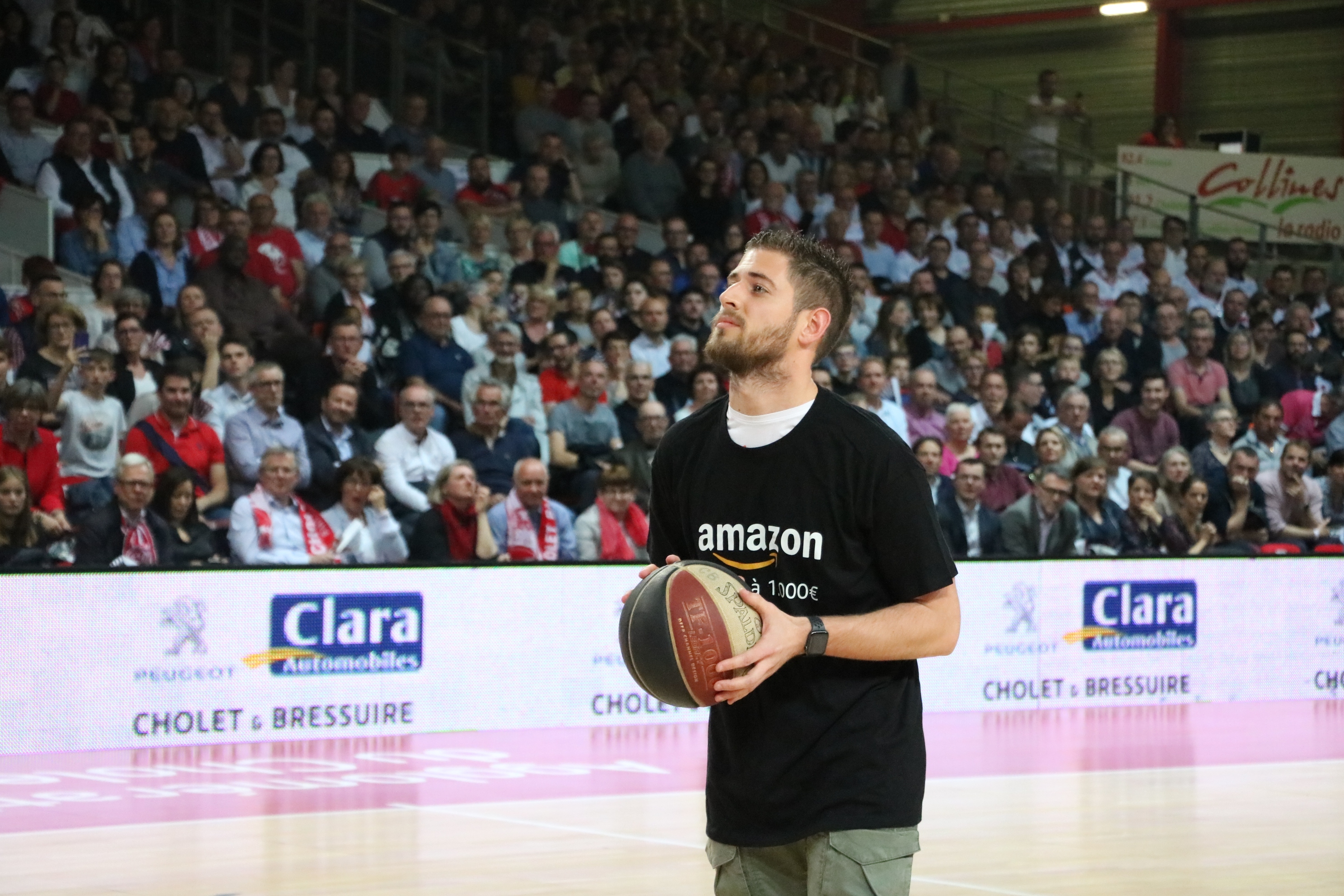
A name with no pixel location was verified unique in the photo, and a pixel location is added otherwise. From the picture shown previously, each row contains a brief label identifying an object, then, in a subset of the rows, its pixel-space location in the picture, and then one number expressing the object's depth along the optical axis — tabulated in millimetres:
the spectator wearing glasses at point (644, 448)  13070
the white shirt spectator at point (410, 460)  12344
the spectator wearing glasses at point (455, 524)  11898
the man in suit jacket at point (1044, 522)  13680
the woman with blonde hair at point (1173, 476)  14938
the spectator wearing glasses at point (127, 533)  10820
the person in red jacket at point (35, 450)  10828
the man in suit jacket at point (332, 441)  11984
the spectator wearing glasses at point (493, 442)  12797
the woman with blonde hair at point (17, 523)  10469
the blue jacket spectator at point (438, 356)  13461
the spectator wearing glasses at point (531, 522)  12188
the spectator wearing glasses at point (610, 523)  12453
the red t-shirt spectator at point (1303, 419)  17688
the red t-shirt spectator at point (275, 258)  13602
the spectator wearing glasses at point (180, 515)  10914
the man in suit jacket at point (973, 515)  13570
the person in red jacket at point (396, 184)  15688
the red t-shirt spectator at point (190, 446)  11359
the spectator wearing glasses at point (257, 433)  11812
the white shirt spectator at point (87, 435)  11406
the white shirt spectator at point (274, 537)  11281
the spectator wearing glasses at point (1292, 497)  15492
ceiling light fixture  26609
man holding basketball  3742
